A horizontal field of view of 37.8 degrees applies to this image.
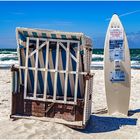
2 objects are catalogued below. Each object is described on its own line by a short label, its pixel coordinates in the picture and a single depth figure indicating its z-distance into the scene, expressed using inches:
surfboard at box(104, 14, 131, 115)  168.4
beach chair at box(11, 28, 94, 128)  133.1
